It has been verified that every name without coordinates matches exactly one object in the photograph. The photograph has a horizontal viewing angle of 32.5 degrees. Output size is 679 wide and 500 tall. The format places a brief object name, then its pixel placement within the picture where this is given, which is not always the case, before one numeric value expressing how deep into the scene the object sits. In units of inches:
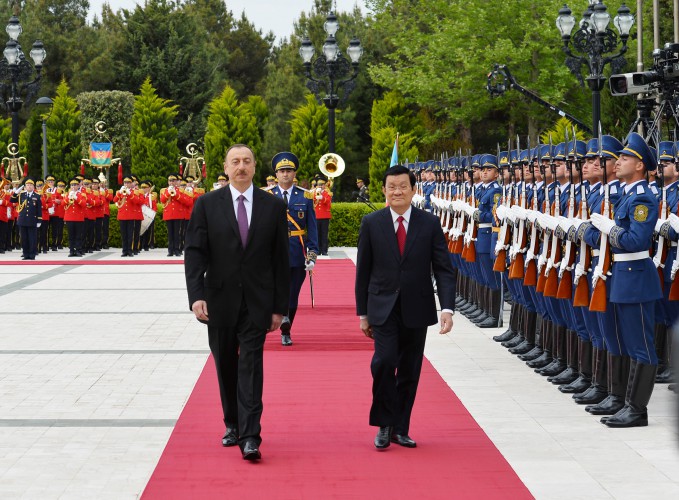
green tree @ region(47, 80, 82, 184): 1868.8
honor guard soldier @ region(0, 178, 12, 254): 1115.9
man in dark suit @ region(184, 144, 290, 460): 282.3
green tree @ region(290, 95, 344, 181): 1600.6
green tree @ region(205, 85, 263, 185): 1658.5
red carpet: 250.5
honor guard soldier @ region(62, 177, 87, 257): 1079.0
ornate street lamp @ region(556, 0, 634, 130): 808.9
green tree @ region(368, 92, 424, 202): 1674.5
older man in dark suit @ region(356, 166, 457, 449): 289.3
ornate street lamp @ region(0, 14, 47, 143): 1128.8
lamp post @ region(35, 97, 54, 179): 1467.8
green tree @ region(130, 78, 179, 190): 1888.5
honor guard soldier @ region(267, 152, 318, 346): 478.6
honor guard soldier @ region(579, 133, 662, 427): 310.7
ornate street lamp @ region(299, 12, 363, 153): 1090.7
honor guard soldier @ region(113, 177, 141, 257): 1087.0
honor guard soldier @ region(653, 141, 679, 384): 365.7
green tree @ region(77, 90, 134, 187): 2239.2
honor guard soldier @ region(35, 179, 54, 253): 1133.1
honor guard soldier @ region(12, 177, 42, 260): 1042.7
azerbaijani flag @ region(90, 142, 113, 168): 1893.5
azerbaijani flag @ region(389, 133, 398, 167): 859.4
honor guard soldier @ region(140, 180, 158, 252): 1160.7
